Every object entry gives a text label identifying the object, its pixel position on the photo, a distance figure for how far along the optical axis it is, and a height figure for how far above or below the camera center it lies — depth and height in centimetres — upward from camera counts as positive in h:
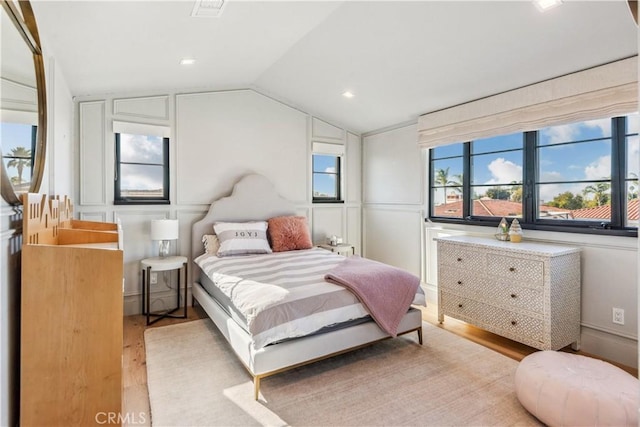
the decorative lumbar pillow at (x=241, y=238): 367 -31
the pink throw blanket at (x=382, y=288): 251 -60
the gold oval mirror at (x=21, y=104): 121 +44
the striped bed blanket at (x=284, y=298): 212 -60
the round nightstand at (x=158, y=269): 342 -66
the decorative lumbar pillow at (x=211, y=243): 383 -37
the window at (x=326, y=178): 498 +50
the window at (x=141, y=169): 369 +47
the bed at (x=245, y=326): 215 -85
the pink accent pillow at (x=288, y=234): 400 -28
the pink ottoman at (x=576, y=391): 165 -94
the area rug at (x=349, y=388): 194 -118
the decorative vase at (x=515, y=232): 310 -19
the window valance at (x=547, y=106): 242 +92
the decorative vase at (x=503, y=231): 318 -18
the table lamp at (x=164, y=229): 351 -19
